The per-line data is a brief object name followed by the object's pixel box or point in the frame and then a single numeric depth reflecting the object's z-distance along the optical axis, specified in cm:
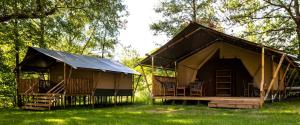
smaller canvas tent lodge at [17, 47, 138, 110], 1738
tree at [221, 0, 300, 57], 2078
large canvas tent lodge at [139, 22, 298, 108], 1786
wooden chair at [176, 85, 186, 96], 1855
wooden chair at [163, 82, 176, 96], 1859
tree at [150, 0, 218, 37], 2888
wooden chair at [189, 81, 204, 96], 1786
